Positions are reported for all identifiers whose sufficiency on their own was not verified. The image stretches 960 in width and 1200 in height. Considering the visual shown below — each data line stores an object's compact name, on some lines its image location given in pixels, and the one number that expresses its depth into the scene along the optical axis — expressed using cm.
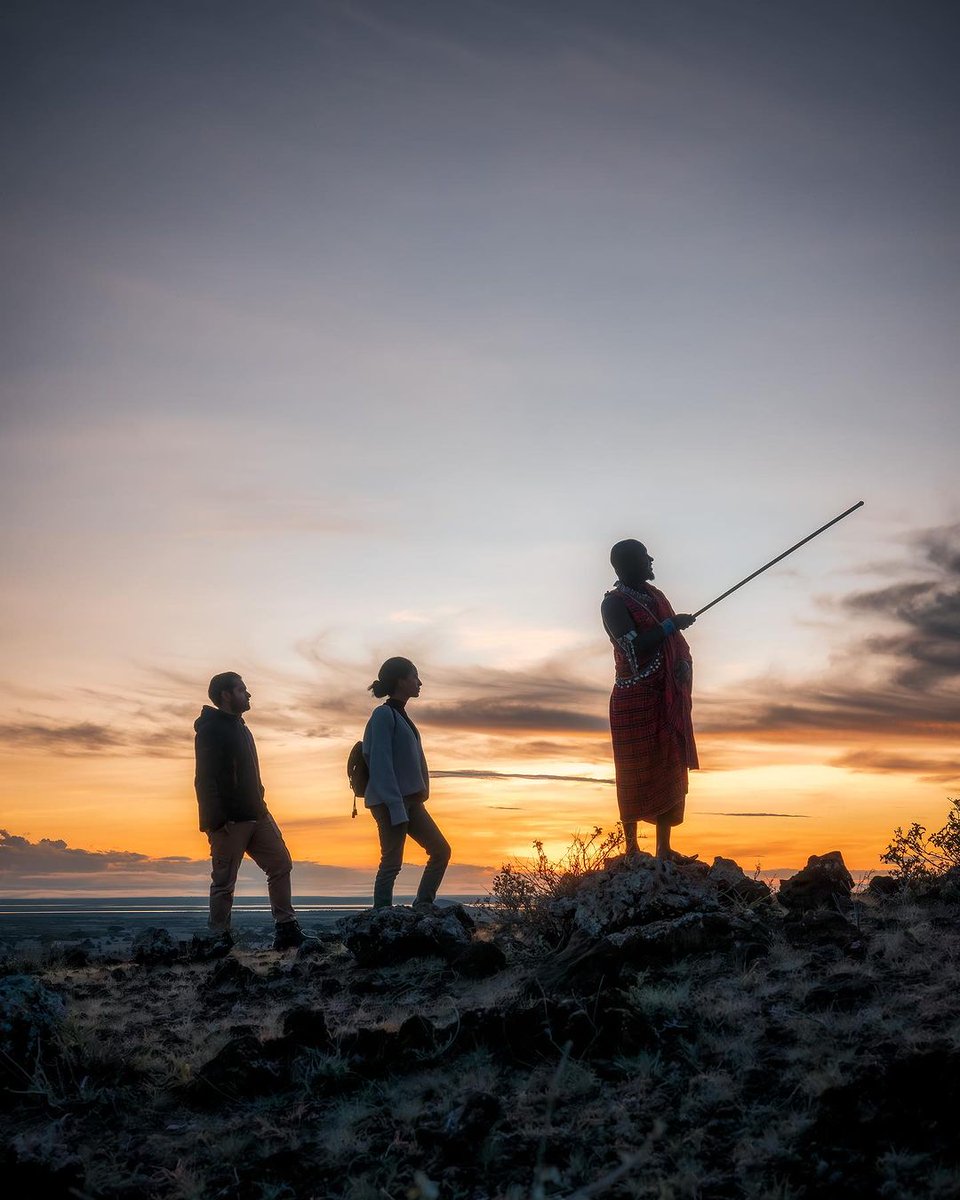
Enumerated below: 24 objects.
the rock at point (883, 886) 875
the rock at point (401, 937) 791
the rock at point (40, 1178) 364
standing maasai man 845
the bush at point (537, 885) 817
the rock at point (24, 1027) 523
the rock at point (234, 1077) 489
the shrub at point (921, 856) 859
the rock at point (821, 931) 630
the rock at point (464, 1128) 394
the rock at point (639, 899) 673
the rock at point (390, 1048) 497
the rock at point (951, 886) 798
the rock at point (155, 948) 960
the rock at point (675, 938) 621
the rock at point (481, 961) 685
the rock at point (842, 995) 495
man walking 1028
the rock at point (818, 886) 772
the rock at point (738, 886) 781
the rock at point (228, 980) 759
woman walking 1017
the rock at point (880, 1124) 341
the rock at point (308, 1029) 533
